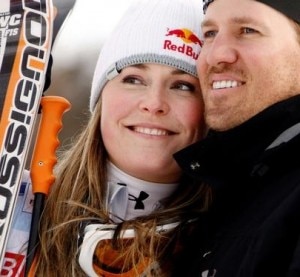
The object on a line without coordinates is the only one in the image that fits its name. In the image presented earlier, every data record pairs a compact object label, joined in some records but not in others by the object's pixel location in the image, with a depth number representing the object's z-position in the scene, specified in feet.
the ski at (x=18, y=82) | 15.28
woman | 15.49
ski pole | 15.26
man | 11.22
